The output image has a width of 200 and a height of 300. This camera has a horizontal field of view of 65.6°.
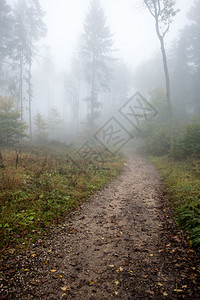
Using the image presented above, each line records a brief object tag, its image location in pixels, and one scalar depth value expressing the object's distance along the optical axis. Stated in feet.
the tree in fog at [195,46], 87.86
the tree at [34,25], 73.00
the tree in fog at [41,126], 75.38
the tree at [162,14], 49.93
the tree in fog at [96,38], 79.25
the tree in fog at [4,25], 69.82
